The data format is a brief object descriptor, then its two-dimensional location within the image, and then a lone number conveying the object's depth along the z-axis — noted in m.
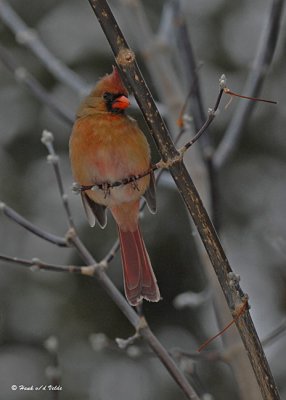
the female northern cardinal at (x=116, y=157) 5.57
